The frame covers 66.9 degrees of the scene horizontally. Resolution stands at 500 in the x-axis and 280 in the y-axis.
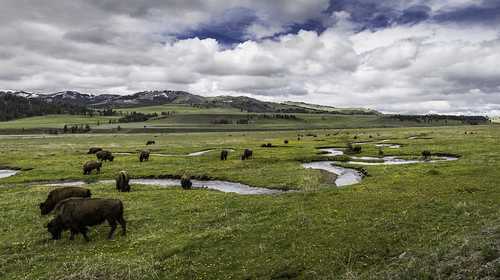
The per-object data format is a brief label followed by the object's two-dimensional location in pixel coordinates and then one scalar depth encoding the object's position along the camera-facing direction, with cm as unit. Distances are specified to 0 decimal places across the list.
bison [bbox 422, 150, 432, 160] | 5806
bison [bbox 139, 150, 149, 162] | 6005
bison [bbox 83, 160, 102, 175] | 4818
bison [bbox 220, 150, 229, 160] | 6125
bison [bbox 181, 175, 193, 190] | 3720
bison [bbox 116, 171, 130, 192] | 3522
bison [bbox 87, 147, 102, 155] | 7589
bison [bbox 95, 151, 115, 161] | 6009
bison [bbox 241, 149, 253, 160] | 6033
